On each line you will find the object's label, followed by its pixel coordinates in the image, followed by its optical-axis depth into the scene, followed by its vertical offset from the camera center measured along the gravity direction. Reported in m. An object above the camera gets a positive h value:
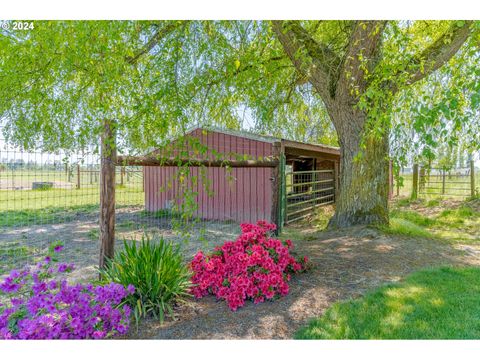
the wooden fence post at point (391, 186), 14.13 -0.62
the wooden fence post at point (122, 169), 4.35 +0.04
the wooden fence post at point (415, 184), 12.50 -0.45
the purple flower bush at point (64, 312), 2.36 -0.99
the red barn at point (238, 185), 8.29 -0.32
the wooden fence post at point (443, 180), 12.28 -0.30
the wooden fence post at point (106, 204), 3.51 -0.32
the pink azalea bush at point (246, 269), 3.12 -0.93
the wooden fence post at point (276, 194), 6.30 -0.40
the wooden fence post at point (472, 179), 11.05 -0.26
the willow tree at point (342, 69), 4.85 +1.54
